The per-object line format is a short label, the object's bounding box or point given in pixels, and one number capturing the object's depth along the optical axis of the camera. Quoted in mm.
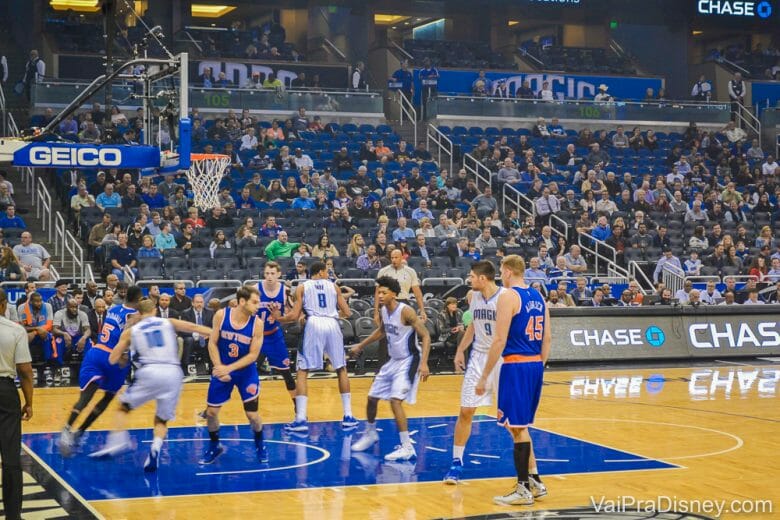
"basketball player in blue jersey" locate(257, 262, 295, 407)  13383
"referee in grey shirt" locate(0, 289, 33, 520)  8125
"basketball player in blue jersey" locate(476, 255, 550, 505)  9523
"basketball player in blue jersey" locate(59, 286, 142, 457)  12047
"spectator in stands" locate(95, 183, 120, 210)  23438
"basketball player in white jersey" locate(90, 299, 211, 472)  10914
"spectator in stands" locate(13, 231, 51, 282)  20328
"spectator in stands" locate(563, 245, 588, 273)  24266
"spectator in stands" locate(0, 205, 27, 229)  22141
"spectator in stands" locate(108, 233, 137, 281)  20938
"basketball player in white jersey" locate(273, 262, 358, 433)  13492
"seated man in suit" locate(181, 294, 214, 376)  19109
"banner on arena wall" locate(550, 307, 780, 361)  21422
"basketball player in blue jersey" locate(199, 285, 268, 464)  11297
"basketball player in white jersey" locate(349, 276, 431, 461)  11523
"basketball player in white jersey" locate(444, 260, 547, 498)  10320
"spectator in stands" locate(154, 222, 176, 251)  21922
